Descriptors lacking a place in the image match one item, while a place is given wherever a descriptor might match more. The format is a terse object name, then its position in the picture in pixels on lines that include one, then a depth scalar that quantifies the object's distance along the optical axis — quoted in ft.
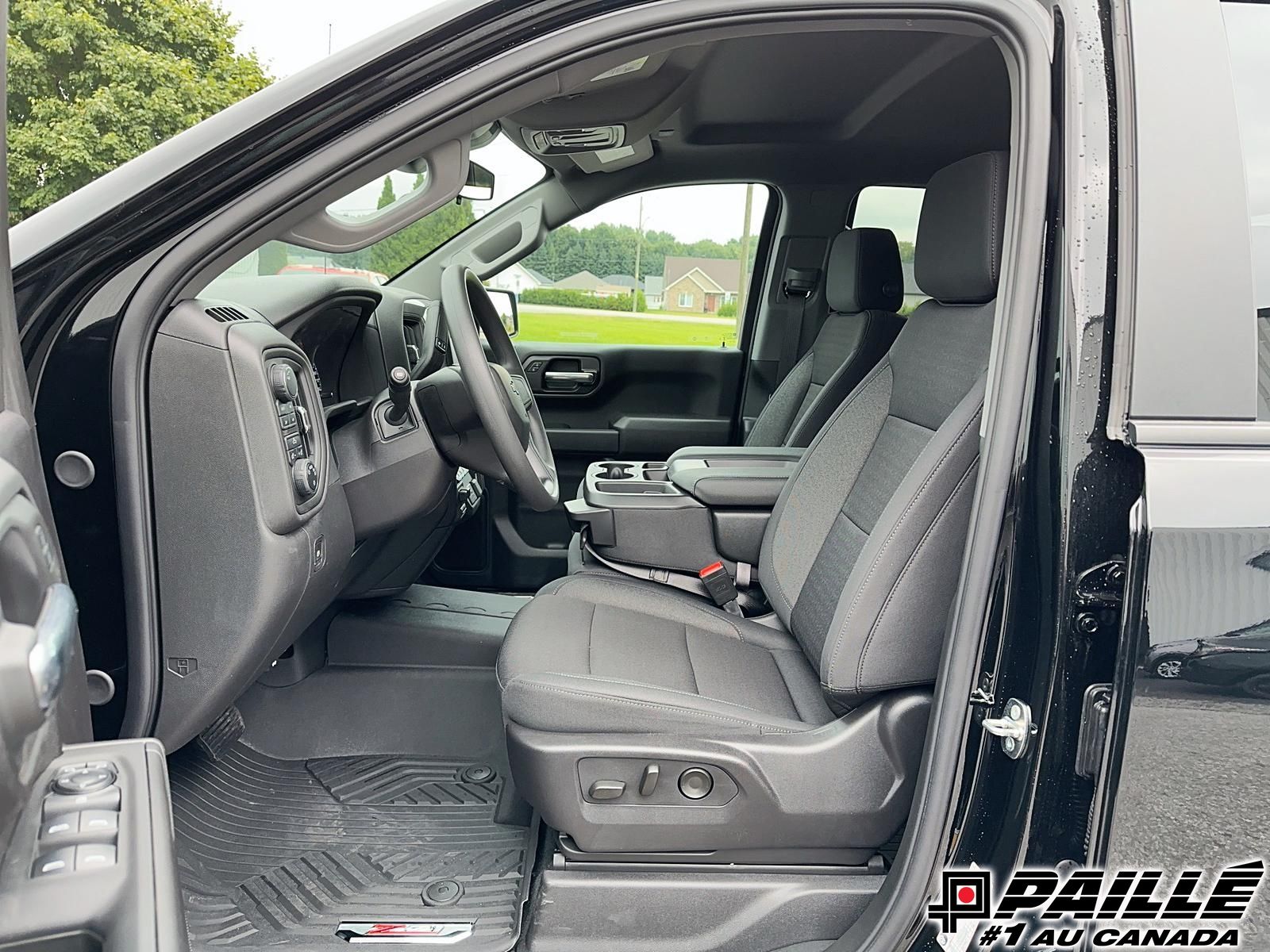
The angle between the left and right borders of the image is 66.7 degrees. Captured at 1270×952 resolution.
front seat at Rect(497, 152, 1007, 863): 4.44
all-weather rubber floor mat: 4.70
